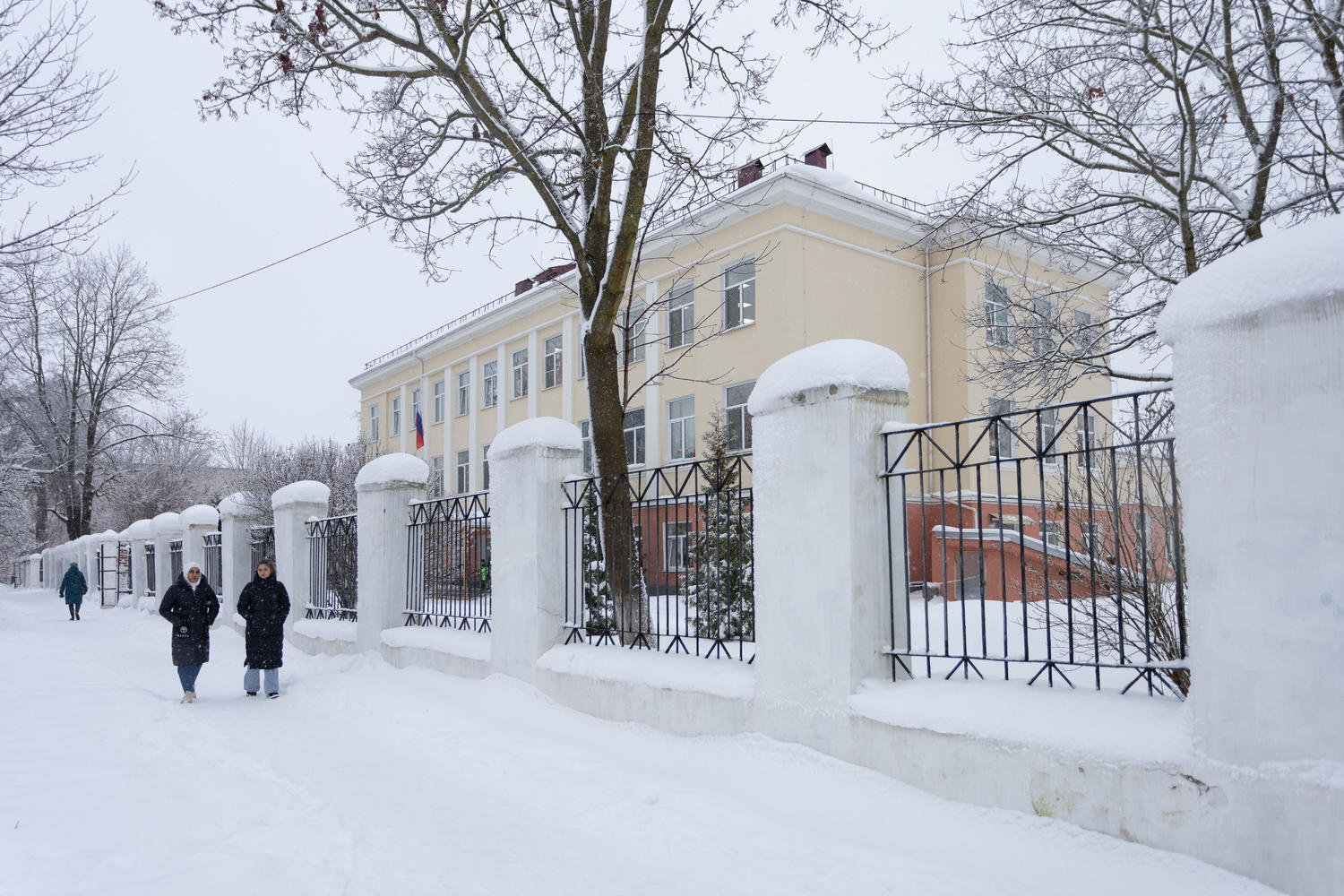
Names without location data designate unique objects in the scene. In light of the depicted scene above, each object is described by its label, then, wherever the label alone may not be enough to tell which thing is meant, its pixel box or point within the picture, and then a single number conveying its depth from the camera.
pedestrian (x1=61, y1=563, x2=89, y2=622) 21.38
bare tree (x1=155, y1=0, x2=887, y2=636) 8.86
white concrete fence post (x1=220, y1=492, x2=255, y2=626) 15.40
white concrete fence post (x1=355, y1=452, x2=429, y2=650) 10.48
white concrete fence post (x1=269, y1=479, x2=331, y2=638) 12.99
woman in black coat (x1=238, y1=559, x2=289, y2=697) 9.47
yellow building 20.77
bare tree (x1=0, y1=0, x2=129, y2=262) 10.63
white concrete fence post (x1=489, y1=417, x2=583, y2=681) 7.82
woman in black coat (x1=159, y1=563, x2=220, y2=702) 9.20
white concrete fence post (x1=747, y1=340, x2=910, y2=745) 5.16
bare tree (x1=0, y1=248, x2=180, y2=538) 33.03
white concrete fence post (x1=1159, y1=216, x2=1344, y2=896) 3.35
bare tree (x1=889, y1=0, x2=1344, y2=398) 8.45
